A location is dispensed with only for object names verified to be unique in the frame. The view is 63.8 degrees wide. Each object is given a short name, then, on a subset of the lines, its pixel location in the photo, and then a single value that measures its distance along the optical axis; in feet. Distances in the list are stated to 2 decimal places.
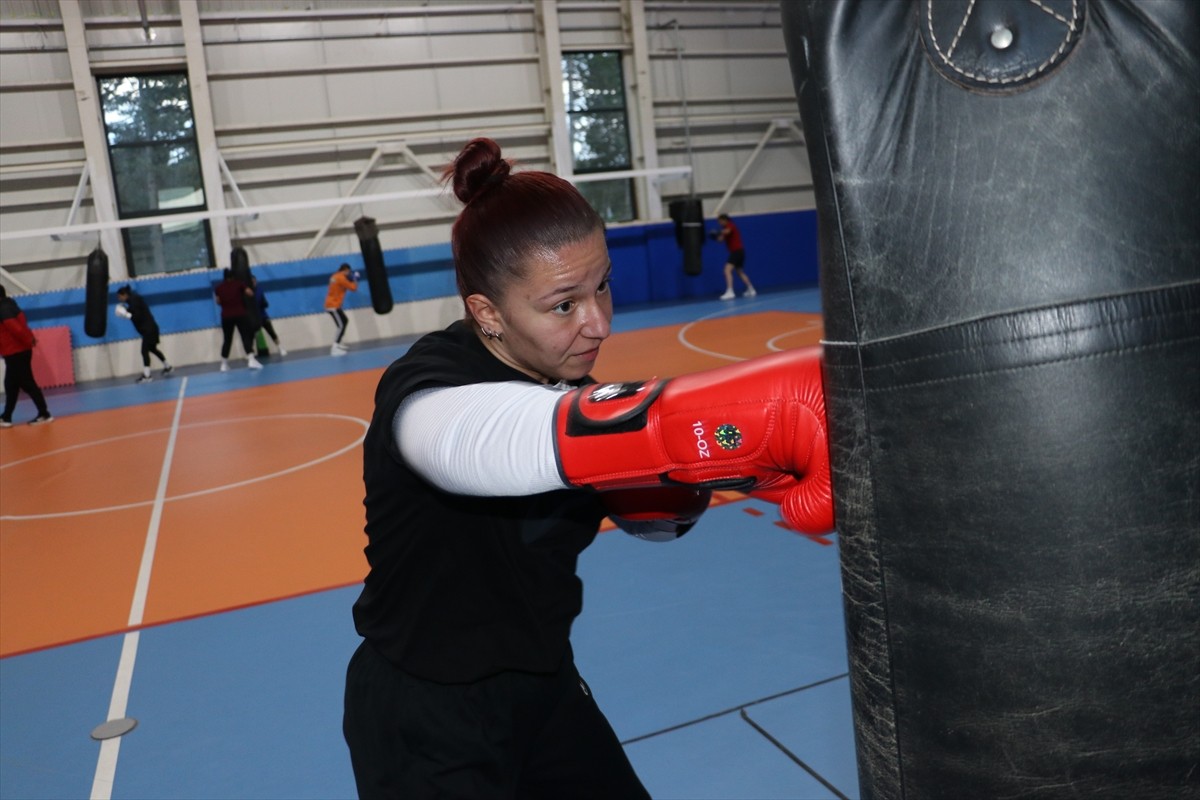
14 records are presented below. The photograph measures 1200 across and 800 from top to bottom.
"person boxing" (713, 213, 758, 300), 54.95
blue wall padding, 50.16
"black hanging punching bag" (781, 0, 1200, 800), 2.44
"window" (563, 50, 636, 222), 58.85
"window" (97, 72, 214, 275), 50.67
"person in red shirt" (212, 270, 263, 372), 45.06
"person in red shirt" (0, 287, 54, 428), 34.37
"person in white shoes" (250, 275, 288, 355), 50.08
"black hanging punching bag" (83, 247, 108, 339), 45.68
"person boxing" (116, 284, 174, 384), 45.62
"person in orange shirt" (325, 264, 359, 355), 47.67
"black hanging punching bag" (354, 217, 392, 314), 49.24
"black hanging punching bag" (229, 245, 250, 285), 47.24
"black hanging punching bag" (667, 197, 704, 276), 57.31
